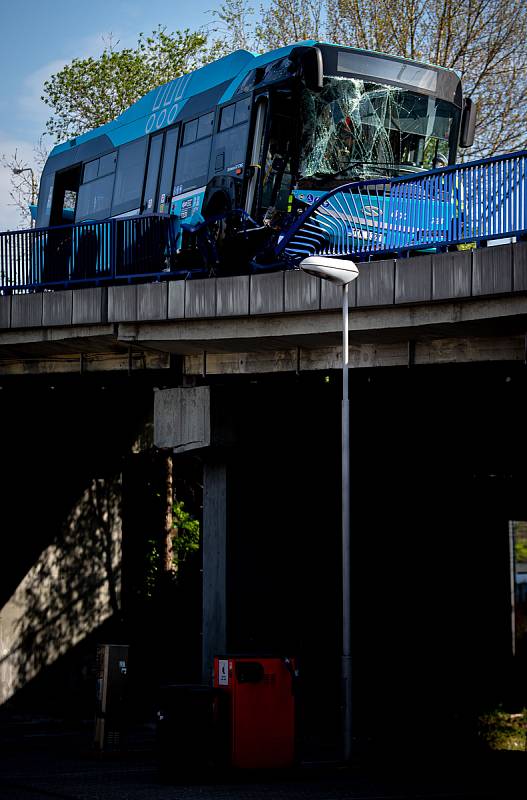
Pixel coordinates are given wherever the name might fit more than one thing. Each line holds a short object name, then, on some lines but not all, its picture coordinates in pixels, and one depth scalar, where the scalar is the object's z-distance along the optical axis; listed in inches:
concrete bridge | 685.3
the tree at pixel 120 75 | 1408.7
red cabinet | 567.8
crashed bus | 777.6
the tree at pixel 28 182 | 1553.9
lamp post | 608.1
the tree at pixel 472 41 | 1235.2
